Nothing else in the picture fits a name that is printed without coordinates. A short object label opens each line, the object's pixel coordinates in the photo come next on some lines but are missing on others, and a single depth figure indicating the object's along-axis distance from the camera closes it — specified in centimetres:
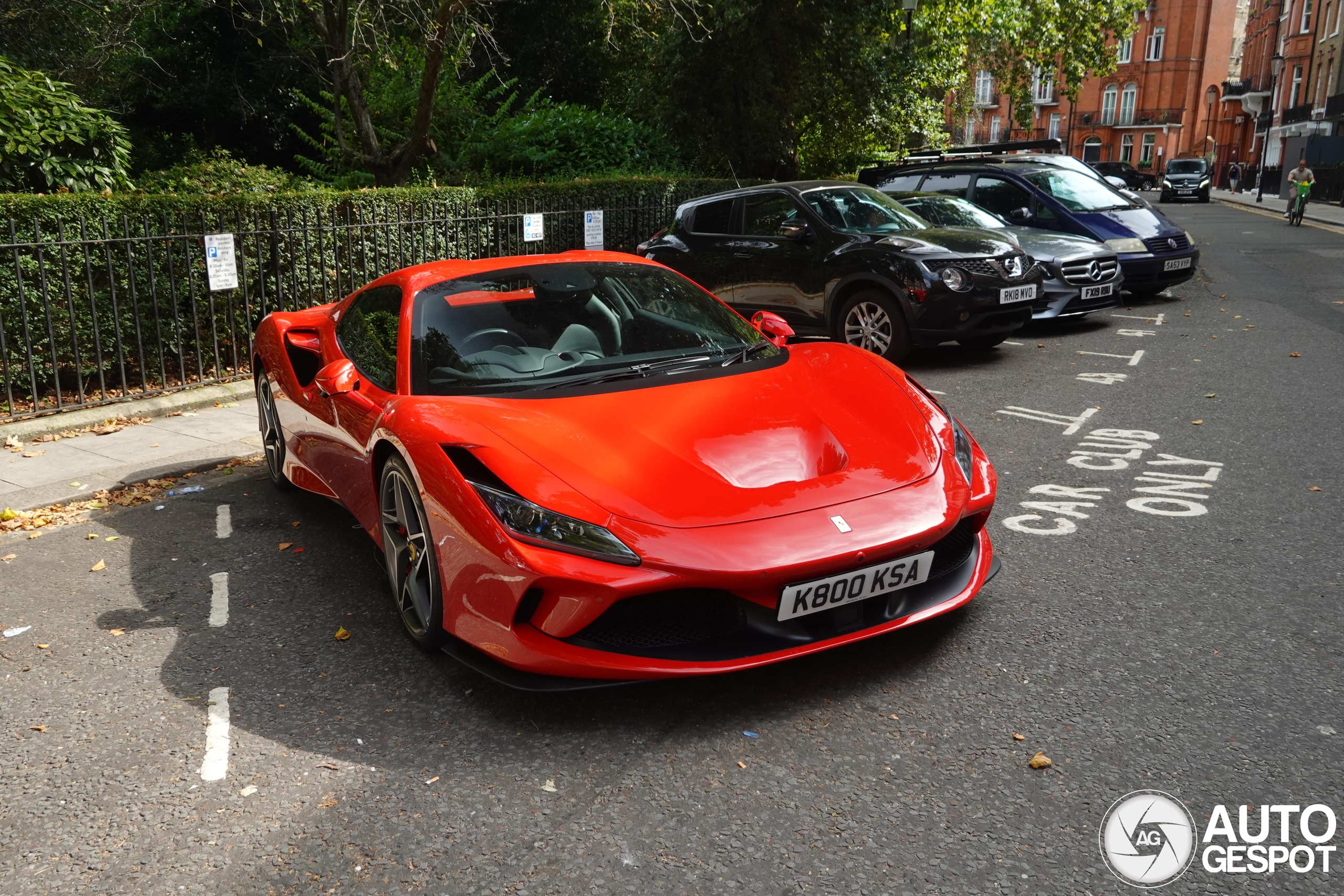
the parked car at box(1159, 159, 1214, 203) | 4412
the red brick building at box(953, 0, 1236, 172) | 7369
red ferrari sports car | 320
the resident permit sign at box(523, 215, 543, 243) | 1145
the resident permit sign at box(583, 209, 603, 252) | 1233
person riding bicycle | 2658
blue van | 1233
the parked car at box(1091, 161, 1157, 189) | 3941
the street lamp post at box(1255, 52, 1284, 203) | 4059
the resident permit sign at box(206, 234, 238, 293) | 854
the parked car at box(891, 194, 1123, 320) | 1091
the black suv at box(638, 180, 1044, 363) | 902
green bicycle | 2636
